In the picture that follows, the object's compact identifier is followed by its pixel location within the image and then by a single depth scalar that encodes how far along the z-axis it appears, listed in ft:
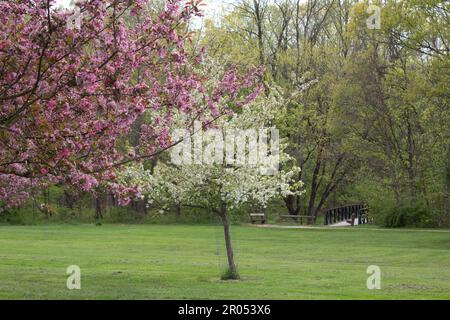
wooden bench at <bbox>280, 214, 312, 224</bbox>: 149.69
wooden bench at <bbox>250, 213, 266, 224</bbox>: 148.54
